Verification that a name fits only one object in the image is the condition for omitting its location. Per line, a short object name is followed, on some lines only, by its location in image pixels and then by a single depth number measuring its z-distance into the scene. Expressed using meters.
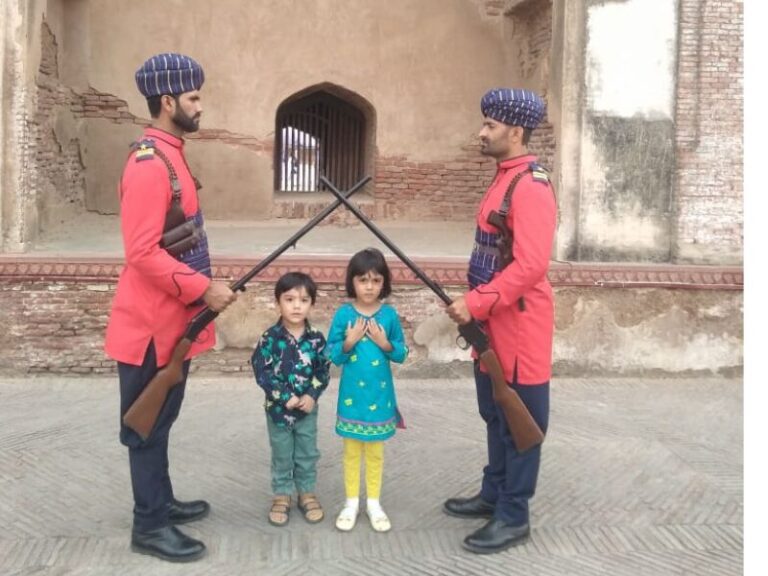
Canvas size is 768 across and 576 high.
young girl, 3.70
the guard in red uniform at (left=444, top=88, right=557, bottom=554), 3.44
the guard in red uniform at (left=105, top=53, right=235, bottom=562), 3.30
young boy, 3.77
